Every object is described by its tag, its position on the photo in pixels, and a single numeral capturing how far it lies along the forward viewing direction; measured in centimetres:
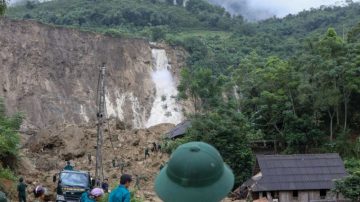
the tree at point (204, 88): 3712
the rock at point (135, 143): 3453
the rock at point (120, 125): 3888
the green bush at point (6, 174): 2038
